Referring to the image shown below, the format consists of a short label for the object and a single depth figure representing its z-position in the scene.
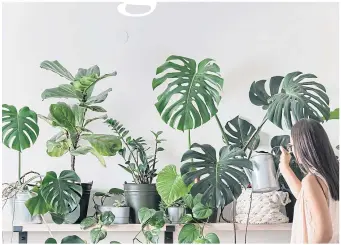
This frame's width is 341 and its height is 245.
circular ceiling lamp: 2.30
